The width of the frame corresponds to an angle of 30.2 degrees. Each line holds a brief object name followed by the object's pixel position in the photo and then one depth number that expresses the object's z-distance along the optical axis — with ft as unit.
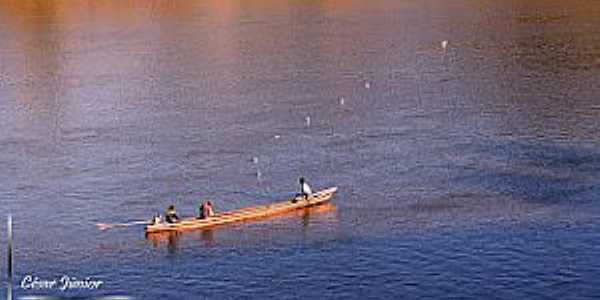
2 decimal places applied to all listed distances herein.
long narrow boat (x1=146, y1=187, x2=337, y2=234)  181.16
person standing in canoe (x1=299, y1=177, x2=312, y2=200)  191.83
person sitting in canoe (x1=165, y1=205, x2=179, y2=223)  181.98
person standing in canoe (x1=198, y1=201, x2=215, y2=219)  182.80
